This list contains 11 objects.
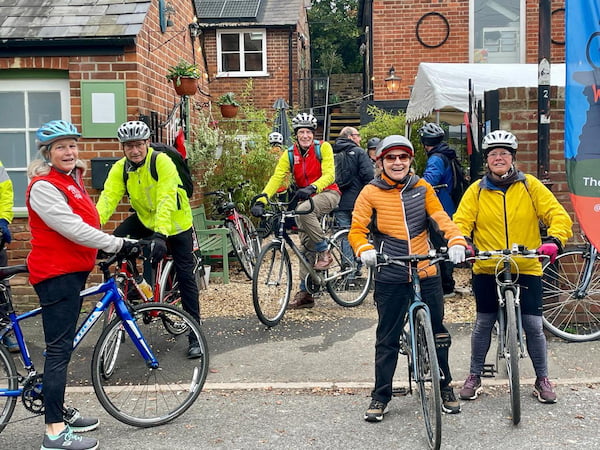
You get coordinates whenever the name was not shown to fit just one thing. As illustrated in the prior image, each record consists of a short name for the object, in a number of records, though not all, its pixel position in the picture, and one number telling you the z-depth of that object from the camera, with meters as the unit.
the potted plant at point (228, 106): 10.92
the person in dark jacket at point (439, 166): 7.42
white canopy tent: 9.32
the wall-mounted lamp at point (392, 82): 15.01
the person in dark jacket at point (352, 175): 8.41
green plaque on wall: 7.35
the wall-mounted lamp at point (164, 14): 8.40
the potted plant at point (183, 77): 8.53
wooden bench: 8.89
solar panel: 22.00
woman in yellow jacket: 4.69
